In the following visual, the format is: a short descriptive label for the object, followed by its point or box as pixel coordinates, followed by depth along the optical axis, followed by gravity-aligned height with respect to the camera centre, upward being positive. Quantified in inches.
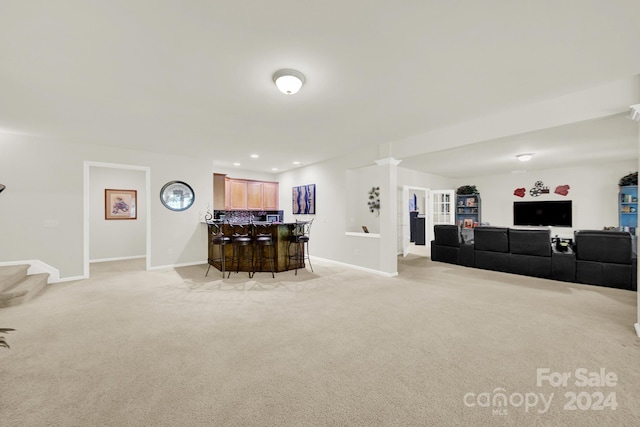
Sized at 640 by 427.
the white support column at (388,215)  200.8 -0.4
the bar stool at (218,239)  193.0 -17.5
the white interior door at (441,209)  335.9 +6.7
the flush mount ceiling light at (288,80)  97.1 +50.5
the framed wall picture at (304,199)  274.1 +17.0
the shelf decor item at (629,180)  249.4 +32.5
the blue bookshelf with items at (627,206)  257.4 +6.8
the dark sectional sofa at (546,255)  165.2 -30.4
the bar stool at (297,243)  206.1 -23.7
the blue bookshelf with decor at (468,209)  359.6 +6.9
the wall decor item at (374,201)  262.1 +13.7
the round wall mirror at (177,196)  231.1 +18.0
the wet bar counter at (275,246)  209.3 -25.5
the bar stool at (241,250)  210.7 -28.6
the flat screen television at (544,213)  296.4 +0.9
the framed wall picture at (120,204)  272.2 +12.6
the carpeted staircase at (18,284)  136.9 -39.9
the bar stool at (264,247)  207.0 -25.7
